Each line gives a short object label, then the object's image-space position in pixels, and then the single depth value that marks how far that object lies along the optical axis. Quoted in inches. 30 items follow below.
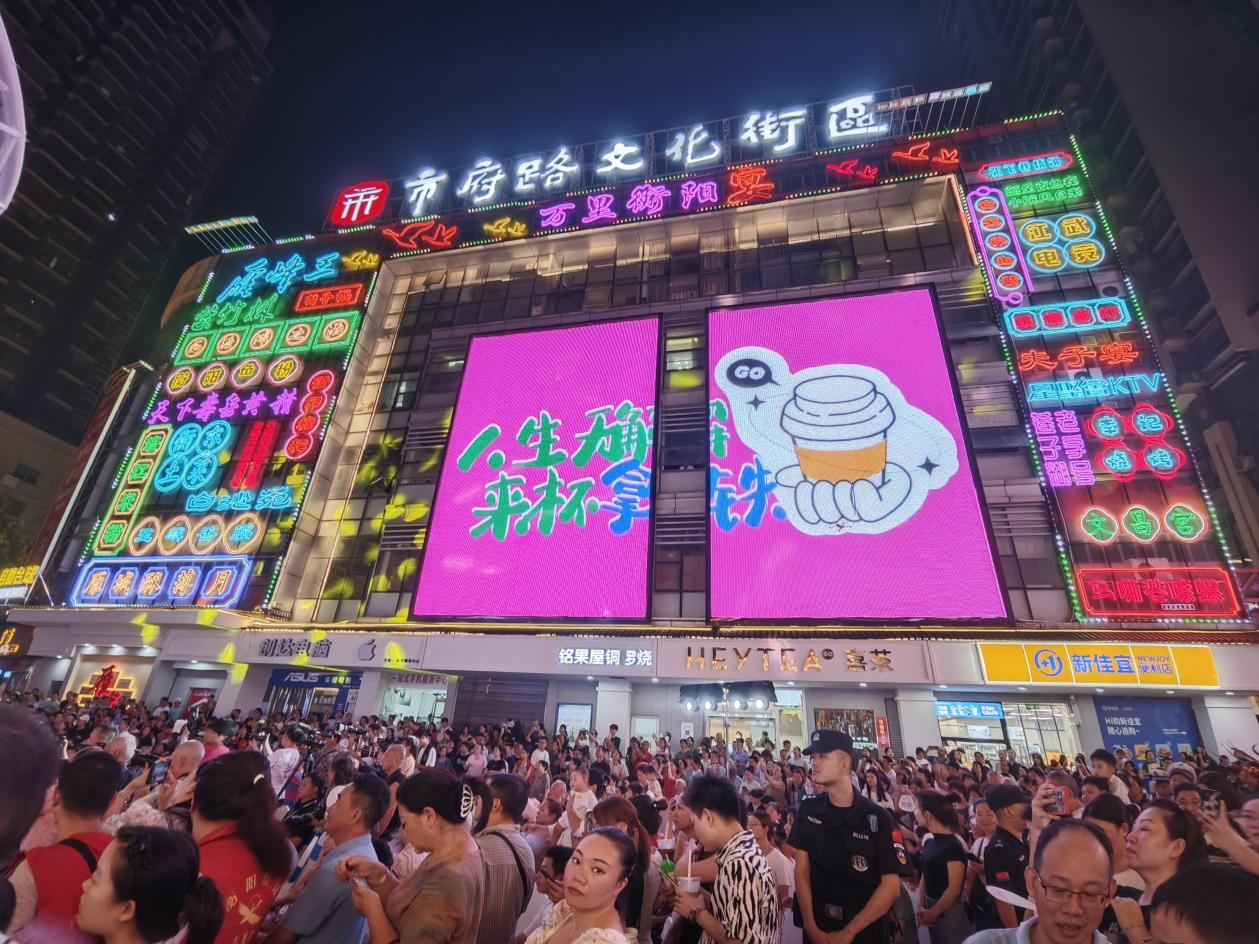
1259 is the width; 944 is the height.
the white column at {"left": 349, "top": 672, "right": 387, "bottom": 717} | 780.0
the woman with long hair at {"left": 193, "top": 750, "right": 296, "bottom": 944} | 115.6
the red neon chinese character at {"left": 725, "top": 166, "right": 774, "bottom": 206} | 975.0
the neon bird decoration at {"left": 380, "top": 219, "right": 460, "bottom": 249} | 1112.2
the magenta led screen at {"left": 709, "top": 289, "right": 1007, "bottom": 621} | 627.5
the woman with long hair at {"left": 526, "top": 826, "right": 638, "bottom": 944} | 97.7
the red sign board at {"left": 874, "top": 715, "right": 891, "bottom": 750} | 648.4
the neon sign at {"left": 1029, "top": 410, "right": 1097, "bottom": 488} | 643.9
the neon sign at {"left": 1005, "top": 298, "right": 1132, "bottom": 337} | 721.6
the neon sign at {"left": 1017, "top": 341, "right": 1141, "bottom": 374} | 695.1
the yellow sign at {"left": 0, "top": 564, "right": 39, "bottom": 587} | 930.1
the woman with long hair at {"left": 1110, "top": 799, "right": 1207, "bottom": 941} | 123.2
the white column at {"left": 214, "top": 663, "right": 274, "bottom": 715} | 818.8
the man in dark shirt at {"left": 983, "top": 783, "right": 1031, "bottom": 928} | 170.1
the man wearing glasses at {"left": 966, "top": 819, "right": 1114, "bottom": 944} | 87.5
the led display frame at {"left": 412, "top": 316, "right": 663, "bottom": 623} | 706.8
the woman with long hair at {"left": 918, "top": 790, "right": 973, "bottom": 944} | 185.8
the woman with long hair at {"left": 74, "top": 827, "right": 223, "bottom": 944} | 86.4
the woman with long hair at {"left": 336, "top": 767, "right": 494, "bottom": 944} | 103.5
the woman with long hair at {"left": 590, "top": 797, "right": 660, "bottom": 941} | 145.9
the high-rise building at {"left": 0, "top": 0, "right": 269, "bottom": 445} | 1812.3
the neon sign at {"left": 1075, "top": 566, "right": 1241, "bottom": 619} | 565.6
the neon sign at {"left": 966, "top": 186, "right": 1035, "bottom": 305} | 764.6
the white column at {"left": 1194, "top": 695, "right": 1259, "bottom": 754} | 560.1
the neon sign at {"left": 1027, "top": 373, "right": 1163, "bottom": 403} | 671.1
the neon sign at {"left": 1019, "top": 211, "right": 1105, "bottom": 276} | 778.2
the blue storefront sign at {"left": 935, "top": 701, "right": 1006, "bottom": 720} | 640.4
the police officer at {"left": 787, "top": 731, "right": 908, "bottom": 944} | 152.2
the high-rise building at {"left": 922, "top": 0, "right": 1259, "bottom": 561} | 986.1
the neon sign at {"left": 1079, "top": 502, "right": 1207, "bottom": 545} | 597.9
